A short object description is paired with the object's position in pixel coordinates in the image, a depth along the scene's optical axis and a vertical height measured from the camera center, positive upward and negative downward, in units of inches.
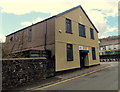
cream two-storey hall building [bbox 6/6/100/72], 450.6 +59.2
